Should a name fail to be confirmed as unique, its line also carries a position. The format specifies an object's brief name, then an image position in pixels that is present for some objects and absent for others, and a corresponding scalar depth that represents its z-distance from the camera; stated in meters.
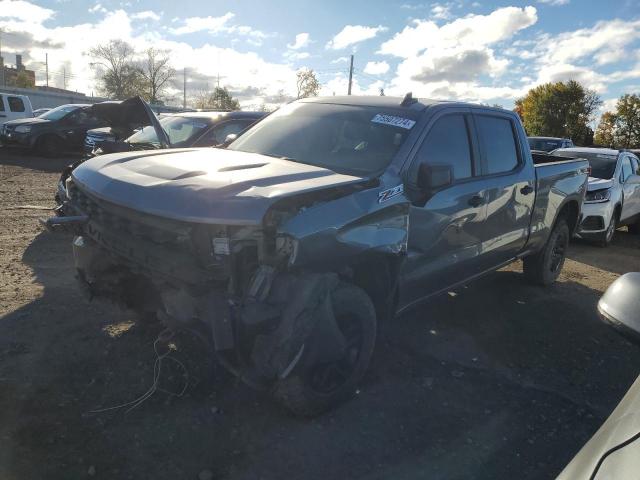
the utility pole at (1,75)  63.55
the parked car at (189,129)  6.55
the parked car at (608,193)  8.58
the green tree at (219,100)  63.66
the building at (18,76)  68.31
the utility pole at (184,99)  81.43
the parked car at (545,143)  17.56
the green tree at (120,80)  62.38
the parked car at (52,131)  15.79
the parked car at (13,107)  17.93
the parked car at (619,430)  1.23
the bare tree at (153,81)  64.12
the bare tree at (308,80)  51.64
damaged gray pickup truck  2.67
